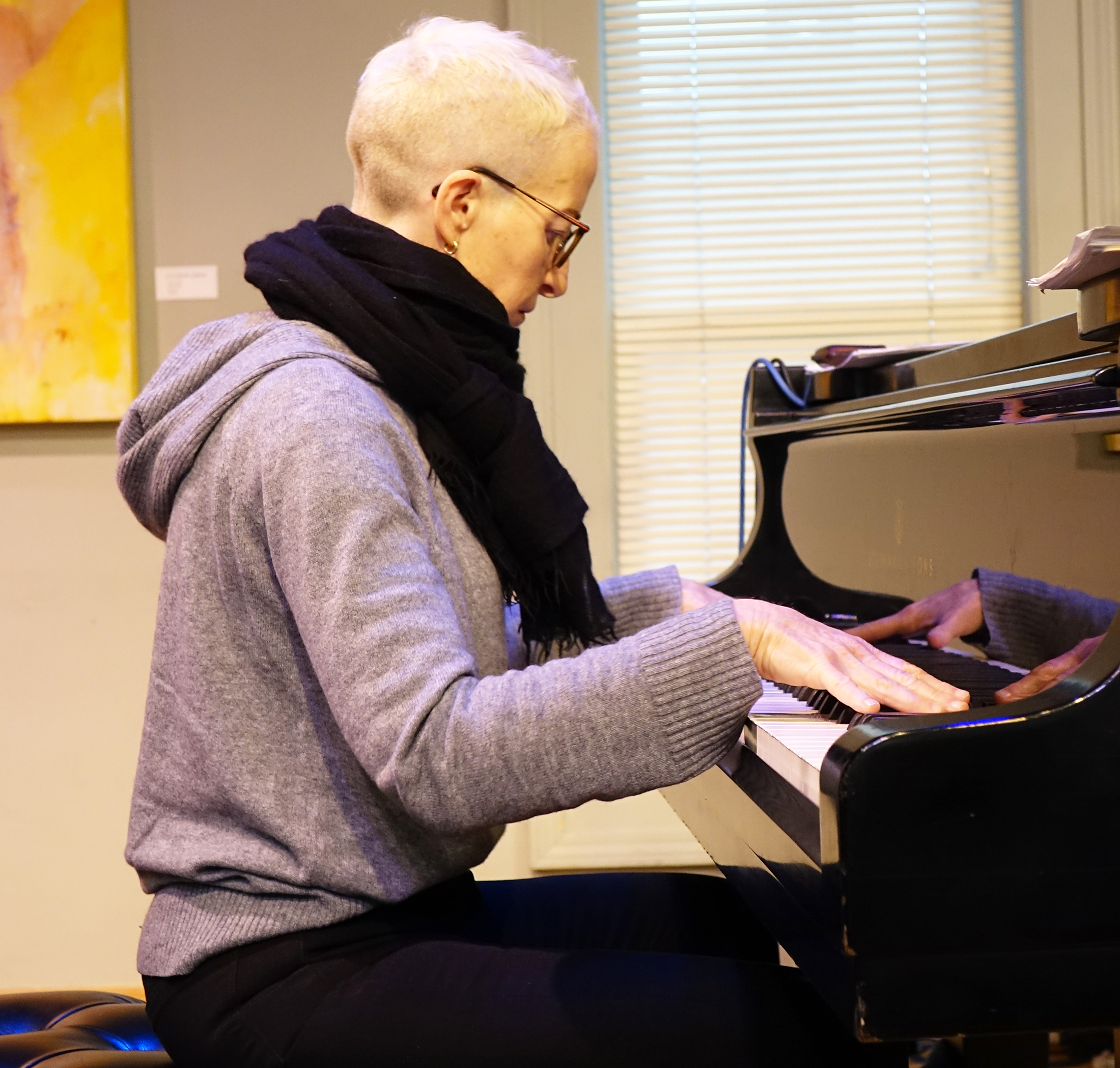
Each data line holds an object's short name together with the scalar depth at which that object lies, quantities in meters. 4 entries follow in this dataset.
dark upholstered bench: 1.07
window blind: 2.67
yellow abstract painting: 2.59
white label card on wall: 2.63
